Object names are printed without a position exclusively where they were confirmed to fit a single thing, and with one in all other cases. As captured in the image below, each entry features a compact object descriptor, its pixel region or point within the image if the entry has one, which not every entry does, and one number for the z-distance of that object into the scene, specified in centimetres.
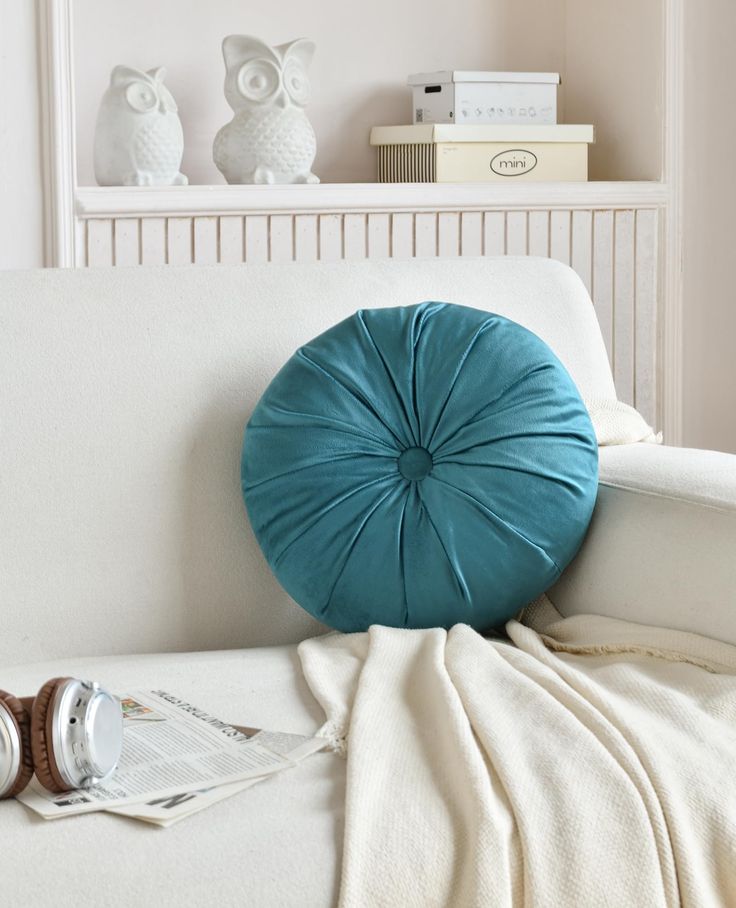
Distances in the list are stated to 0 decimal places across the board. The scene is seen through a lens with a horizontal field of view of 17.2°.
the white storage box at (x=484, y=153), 351
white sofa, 243
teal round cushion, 248
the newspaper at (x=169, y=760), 212
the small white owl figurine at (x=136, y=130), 332
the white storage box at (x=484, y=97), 352
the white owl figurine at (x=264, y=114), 336
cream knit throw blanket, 208
